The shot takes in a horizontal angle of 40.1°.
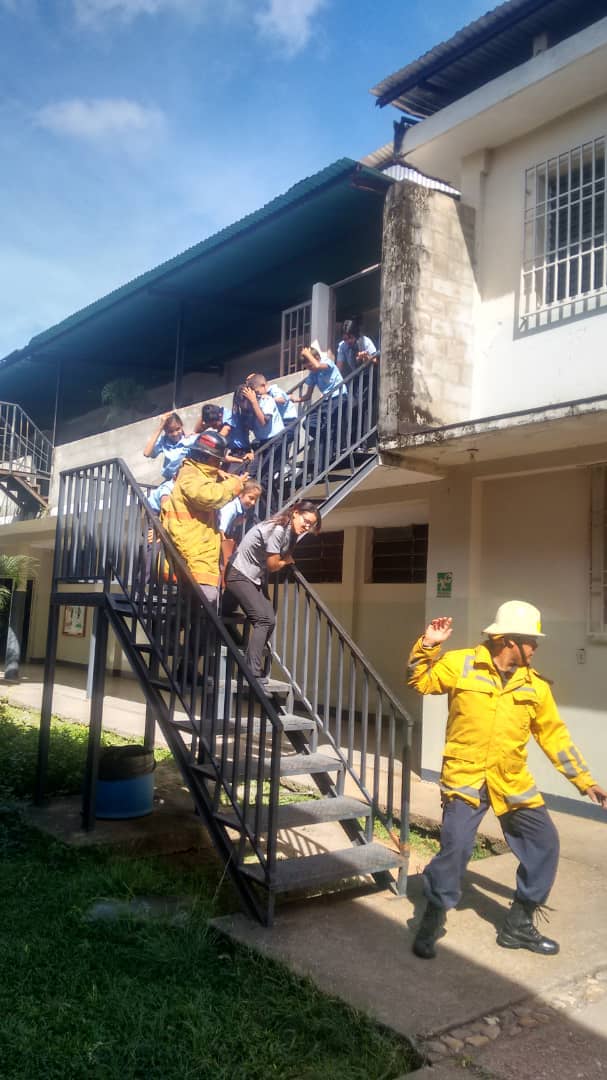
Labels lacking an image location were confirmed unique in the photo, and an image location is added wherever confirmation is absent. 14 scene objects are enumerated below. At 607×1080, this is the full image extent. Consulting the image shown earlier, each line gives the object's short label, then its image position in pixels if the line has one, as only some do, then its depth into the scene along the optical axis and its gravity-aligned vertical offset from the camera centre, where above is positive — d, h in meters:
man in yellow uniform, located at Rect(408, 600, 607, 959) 3.89 -0.72
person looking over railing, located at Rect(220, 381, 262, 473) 7.60 +1.60
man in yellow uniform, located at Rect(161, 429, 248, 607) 5.79 +0.53
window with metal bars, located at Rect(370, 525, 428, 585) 11.08 +0.66
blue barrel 6.06 -1.41
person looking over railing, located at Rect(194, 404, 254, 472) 7.60 +1.64
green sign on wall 7.97 +0.22
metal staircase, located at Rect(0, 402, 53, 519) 15.48 +2.18
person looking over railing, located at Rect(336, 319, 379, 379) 8.49 +2.61
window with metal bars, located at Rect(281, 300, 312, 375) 10.67 +3.54
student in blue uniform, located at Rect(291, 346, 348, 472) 7.37 +2.08
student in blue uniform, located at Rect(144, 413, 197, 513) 7.42 +1.45
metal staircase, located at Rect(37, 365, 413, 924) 4.38 -0.50
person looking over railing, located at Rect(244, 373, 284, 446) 7.58 +1.70
